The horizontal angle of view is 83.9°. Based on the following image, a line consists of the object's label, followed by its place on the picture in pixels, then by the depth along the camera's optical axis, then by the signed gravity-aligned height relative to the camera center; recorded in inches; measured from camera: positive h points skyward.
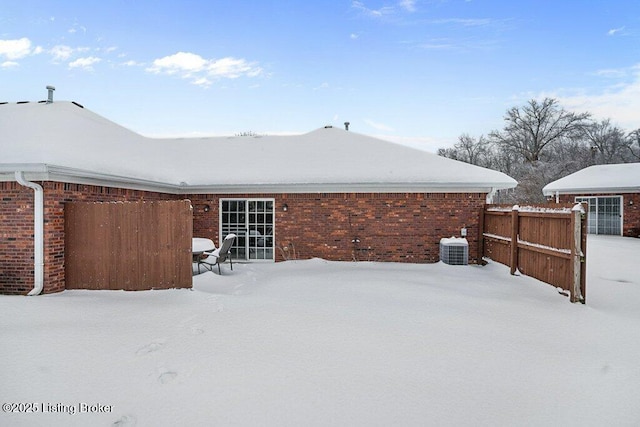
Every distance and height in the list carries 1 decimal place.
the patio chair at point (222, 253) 344.8 -40.9
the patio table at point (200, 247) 329.4 -33.5
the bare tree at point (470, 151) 1747.0 +317.7
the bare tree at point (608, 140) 1669.0 +354.9
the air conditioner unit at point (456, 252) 387.2 -42.8
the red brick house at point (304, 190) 373.4 +25.1
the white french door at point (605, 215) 703.1 -3.9
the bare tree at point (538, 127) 1488.7 +368.1
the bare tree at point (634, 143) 1690.2 +342.5
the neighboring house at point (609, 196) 685.3 +36.0
